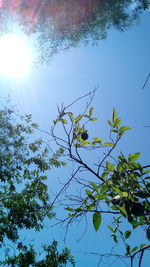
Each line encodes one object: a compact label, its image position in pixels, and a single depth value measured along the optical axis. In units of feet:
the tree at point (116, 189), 4.28
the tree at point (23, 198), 17.78
